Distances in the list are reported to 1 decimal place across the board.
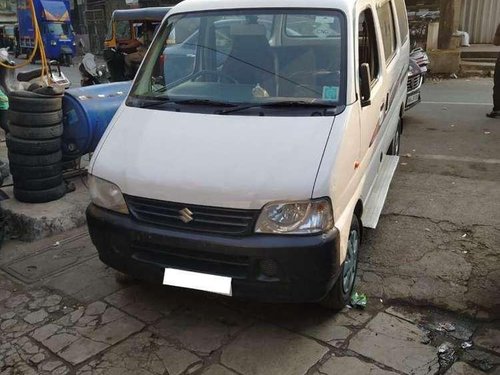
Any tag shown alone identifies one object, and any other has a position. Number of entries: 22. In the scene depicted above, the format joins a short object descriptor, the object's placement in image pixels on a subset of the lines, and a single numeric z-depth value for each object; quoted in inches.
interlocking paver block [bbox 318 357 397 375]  108.8
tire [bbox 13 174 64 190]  183.8
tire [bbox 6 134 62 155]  179.2
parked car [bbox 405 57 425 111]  302.0
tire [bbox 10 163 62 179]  182.2
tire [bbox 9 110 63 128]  177.3
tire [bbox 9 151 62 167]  181.2
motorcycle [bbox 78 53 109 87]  305.0
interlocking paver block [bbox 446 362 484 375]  108.4
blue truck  818.2
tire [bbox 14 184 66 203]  185.3
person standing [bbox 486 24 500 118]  325.1
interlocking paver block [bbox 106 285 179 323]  132.3
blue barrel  192.7
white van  106.9
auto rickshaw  373.1
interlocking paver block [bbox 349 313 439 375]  110.8
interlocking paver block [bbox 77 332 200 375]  111.7
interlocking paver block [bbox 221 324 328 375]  110.8
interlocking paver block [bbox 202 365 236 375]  109.9
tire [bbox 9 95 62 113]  176.7
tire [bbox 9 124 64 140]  178.5
